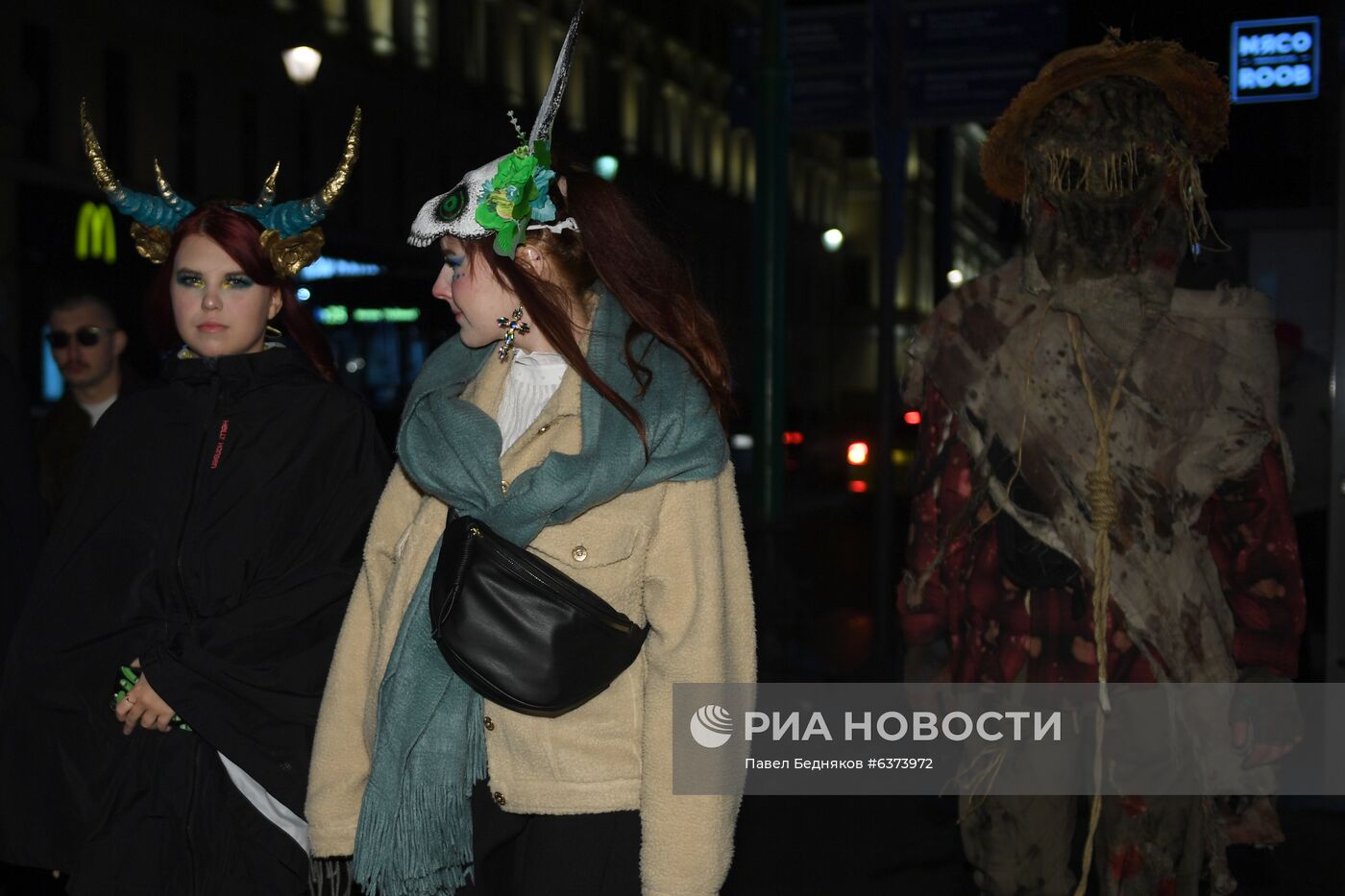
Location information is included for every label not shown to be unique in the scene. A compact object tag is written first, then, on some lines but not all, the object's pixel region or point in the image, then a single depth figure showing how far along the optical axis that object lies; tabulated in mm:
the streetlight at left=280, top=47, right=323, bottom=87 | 20453
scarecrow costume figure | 4051
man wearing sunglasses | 7285
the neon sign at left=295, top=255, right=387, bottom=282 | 28566
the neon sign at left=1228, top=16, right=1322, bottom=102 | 9180
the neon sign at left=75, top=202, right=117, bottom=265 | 24812
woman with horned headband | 3900
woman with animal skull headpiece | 2904
